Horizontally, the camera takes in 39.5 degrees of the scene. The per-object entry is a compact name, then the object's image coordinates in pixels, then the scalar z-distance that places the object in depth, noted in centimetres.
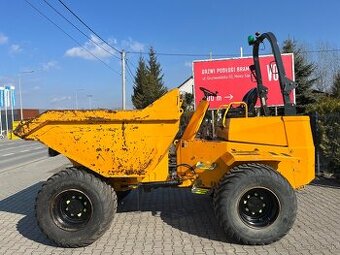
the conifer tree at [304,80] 3177
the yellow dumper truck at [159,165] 571
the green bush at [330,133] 974
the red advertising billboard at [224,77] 1830
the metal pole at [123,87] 3512
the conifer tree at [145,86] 5553
